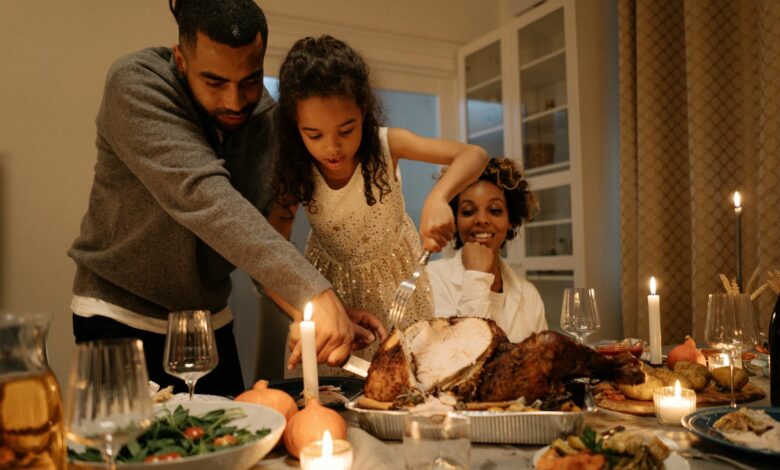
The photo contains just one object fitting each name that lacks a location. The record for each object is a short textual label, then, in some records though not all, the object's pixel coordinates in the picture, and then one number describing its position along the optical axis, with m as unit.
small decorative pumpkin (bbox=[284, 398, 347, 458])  0.79
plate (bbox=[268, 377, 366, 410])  1.14
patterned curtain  2.34
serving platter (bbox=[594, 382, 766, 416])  1.00
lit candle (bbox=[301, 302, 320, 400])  0.91
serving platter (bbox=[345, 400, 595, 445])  0.80
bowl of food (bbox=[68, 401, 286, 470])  0.67
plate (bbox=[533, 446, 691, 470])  0.69
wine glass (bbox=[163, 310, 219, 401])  0.98
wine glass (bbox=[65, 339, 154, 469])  0.58
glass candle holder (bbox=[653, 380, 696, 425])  0.93
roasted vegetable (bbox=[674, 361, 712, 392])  1.08
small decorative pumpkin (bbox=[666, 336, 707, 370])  1.28
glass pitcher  0.56
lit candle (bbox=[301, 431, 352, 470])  0.70
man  1.08
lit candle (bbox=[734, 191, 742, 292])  1.72
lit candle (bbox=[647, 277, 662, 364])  1.29
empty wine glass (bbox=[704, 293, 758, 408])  1.04
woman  2.11
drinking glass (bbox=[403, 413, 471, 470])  0.66
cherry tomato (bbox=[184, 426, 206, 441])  0.75
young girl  1.35
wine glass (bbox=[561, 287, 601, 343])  1.44
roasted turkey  0.89
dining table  0.76
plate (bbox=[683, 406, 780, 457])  0.77
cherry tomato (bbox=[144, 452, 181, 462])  0.67
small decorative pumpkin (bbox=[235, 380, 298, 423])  0.89
